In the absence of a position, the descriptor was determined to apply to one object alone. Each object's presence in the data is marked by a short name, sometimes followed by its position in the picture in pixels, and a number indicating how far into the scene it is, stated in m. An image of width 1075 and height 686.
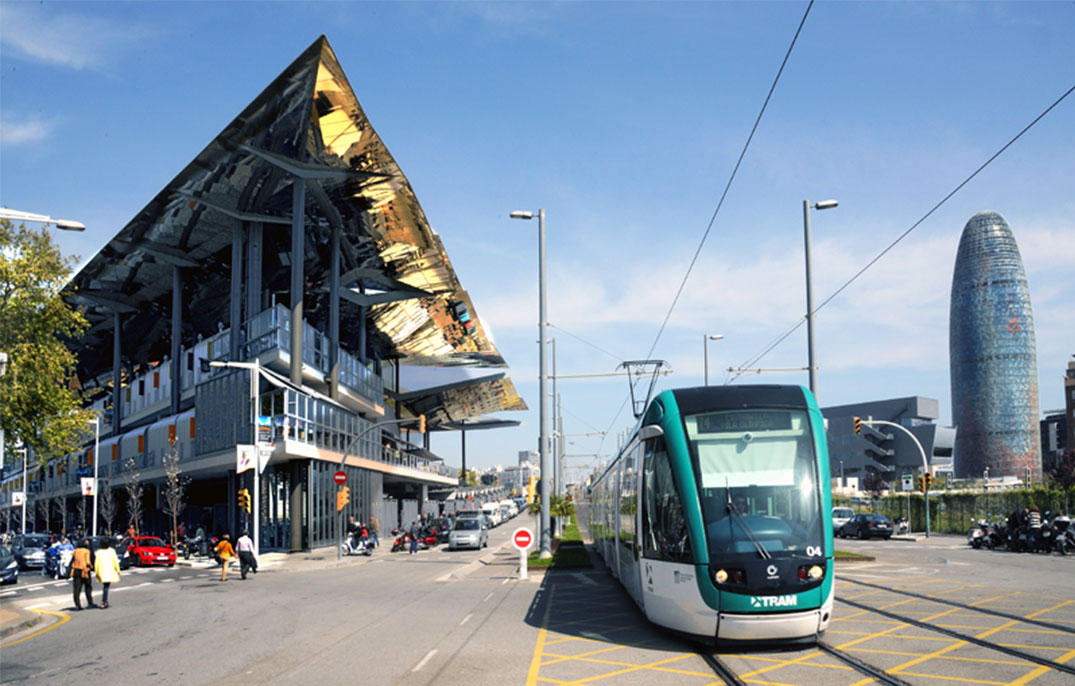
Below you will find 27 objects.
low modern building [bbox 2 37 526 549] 42.16
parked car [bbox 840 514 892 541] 44.50
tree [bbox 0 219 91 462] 30.02
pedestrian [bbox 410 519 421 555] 47.32
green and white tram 11.26
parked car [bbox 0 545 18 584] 31.58
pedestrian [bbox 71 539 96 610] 21.14
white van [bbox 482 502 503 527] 85.90
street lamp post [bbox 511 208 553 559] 30.86
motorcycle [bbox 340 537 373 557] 46.41
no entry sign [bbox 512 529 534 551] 25.16
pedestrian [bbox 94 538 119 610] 21.12
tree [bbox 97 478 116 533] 64.19
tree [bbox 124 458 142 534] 58.00
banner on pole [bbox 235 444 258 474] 36.72
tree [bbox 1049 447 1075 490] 72.94
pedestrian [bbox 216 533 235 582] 30.86
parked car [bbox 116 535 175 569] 40.97
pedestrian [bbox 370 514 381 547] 55.70
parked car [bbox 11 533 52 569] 43.88
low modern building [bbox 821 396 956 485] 135.75
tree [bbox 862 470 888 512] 94.89
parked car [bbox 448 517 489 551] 48.16
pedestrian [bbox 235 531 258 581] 31.59
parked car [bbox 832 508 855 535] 49.25
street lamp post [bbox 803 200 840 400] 27.39
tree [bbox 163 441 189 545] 49.66
